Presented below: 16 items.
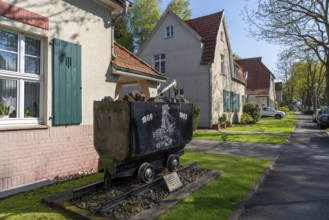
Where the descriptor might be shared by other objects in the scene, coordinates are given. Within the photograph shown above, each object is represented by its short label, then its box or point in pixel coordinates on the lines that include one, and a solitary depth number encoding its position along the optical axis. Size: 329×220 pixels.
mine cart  4.54
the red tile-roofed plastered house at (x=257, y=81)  39.09
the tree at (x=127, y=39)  33.75
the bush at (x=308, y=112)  50.51
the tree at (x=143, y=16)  33.44
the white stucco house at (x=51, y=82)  5.35
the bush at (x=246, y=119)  25.44
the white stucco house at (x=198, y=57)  20.30
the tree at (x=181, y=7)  34.88
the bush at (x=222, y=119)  21.09
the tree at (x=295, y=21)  19.39
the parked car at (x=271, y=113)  35.50
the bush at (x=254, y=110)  25.89
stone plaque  5.07
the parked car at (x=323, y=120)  21.47
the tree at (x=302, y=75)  46.38
